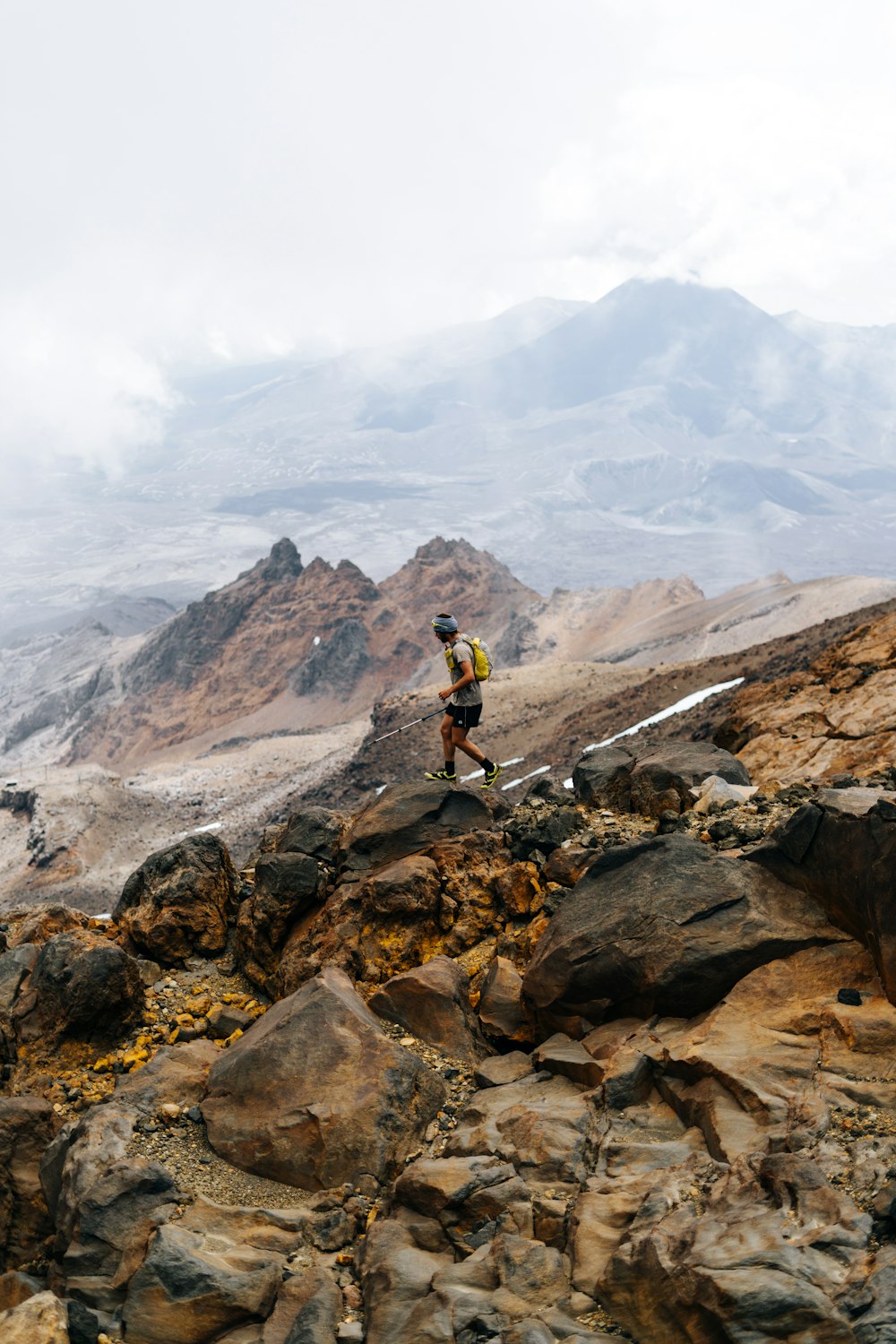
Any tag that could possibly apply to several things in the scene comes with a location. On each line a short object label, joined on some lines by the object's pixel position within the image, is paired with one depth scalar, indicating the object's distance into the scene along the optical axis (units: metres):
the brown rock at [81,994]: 12.59
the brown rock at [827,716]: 16.20
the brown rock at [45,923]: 15.22
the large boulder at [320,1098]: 9.61
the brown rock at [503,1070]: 10.60
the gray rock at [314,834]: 15.18
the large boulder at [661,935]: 10.10
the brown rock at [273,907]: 14.34
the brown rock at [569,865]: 13.06
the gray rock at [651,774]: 14.20
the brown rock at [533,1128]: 8.67
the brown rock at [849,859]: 9.25
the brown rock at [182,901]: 14.80
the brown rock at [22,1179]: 10.09
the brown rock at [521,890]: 13.16
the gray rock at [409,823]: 14.73
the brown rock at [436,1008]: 11.31
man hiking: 15.01
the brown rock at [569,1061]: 9.91
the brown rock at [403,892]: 13.32
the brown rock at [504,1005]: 11.41
